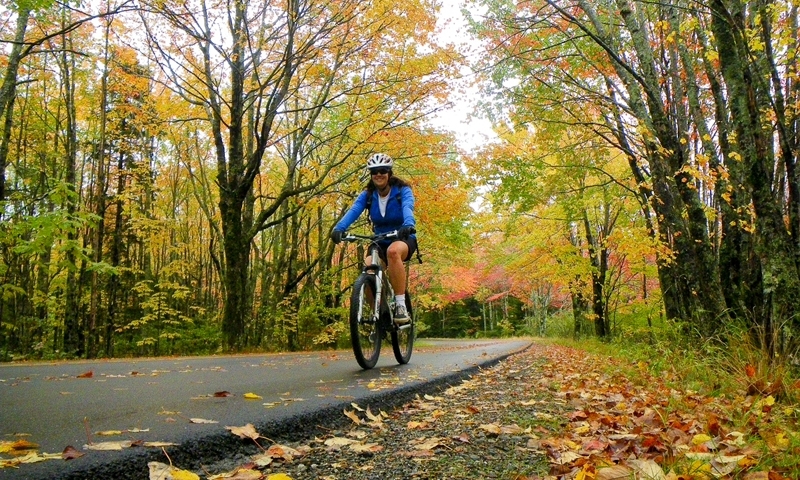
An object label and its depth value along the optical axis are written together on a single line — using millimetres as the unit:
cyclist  4746
